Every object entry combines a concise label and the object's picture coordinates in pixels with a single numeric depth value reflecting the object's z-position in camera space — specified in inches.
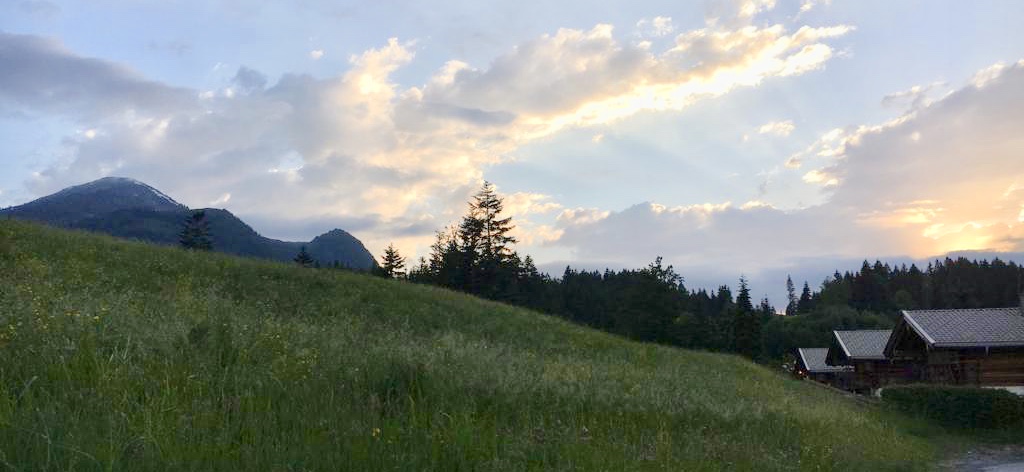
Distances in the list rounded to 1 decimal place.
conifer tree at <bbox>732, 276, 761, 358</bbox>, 3415.4
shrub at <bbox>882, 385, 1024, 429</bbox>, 862.5
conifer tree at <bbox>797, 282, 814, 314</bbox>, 6601.4
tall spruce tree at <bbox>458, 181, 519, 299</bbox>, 2837.1
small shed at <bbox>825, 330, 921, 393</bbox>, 1648.6
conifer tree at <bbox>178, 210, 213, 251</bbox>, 3007.1
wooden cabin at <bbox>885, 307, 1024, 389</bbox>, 1133.1
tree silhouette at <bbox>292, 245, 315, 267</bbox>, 3054.9
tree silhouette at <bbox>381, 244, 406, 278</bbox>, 3272.6
